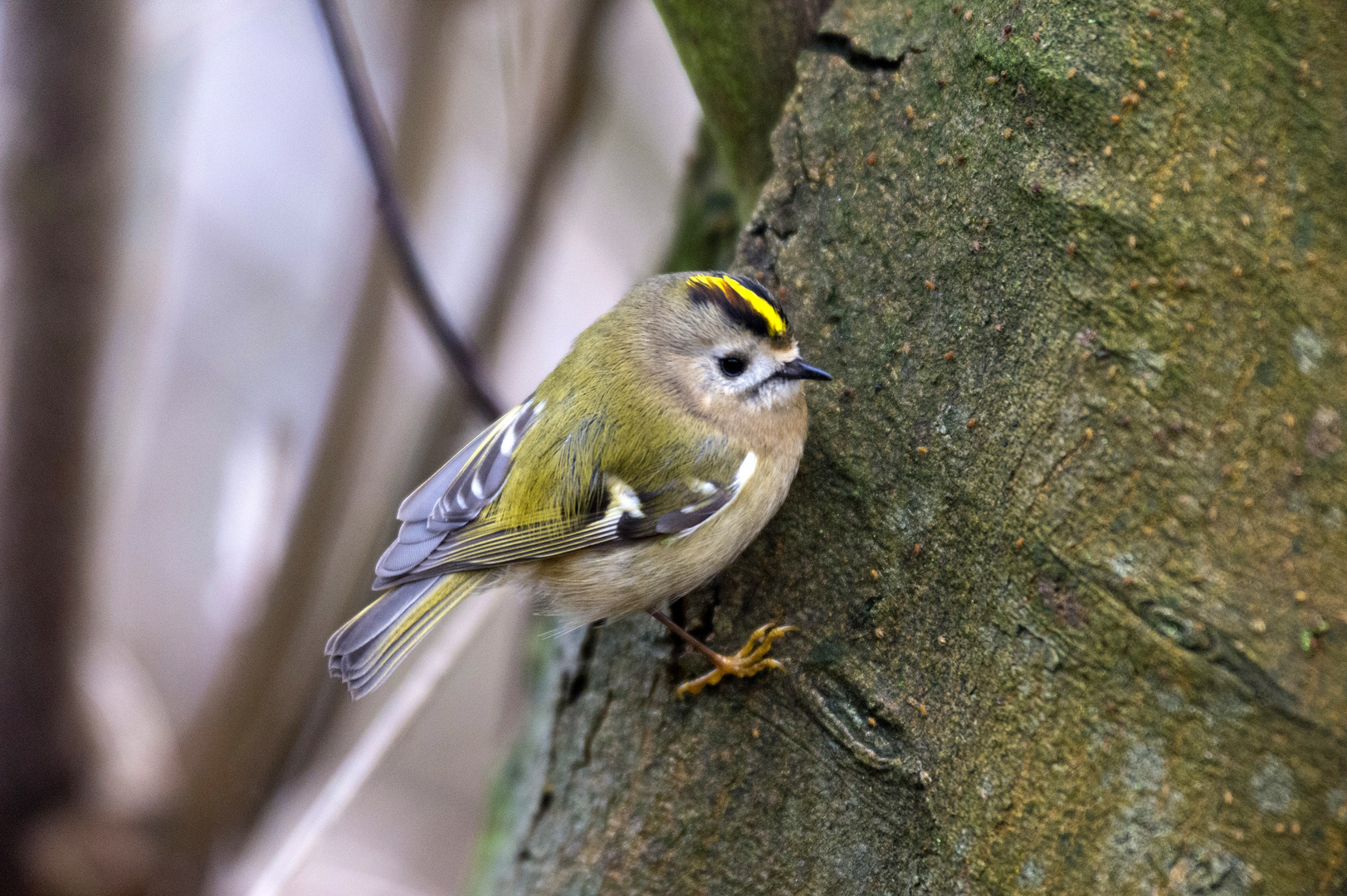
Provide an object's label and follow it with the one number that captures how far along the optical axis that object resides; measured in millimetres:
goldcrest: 2915
